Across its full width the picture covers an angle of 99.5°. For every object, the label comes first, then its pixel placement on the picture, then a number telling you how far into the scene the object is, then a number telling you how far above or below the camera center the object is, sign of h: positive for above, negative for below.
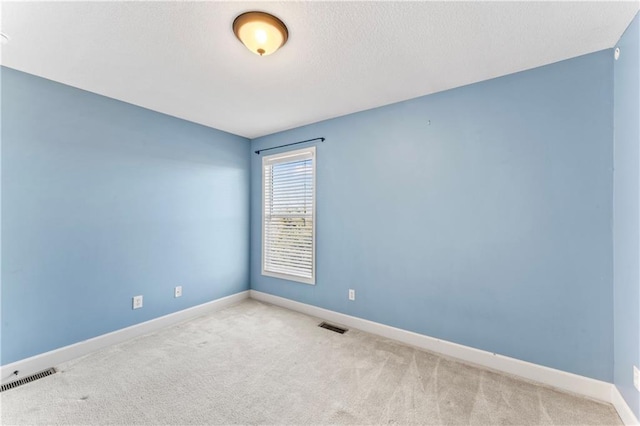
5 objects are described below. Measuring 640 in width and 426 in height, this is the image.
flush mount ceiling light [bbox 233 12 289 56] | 1.60 +1.13
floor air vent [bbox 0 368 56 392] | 2.02 -1.31
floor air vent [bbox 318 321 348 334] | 3.01 -1.30
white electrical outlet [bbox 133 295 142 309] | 2.89 -0.96
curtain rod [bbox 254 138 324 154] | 3.44 +0.95
